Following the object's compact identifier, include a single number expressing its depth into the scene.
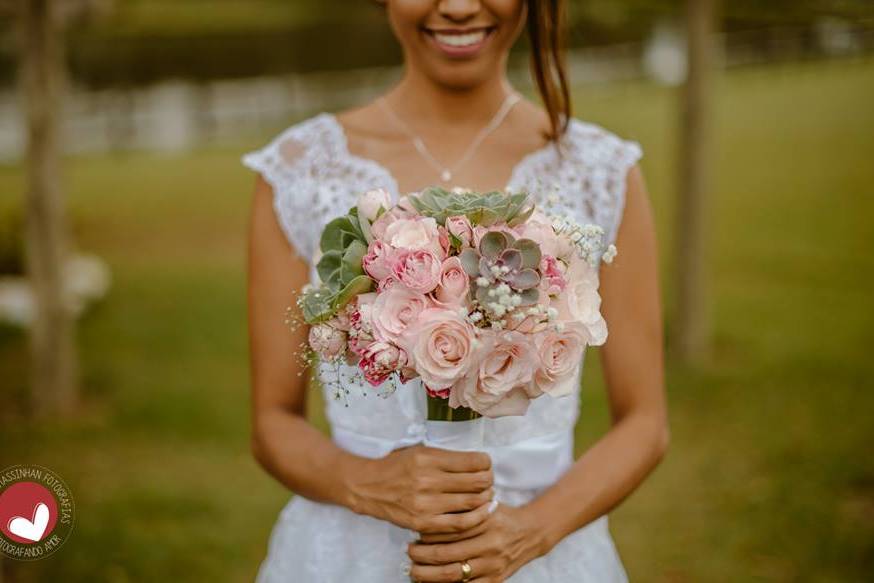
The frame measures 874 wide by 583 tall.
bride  2.30
